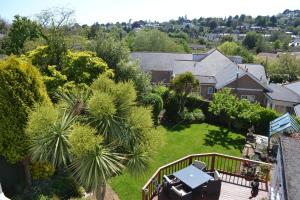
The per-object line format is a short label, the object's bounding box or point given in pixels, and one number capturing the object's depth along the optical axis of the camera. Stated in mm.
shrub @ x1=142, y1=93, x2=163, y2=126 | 18077
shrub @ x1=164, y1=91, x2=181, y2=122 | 20305
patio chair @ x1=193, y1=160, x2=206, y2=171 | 9772
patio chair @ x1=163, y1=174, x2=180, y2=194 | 8867
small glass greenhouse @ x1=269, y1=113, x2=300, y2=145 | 13937
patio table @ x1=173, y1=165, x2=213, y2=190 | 8730
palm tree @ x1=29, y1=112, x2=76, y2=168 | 7248
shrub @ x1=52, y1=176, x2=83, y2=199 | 9491
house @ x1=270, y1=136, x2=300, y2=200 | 5392
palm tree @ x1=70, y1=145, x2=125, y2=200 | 7020
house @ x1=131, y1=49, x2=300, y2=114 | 24589
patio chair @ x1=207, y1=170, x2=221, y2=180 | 9094
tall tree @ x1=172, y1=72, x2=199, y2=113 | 20050
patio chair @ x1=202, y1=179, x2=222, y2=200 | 8898
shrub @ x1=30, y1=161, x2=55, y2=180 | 9723
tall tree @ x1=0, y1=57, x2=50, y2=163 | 8474
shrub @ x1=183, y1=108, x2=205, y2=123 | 19751
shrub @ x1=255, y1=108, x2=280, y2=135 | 18408
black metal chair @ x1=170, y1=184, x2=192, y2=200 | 8445
